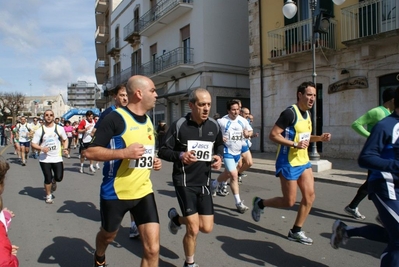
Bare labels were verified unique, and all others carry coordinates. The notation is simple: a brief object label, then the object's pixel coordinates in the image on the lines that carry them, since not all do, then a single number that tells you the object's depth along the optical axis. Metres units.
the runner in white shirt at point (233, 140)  5.96
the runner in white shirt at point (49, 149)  6.69
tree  63.19
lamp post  10.29
